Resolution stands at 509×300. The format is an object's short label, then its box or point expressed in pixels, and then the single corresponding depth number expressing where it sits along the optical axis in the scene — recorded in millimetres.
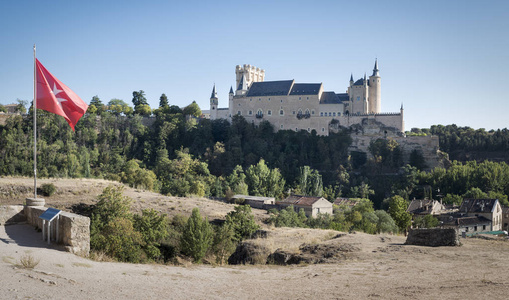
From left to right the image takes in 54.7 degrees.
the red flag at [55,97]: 15930
